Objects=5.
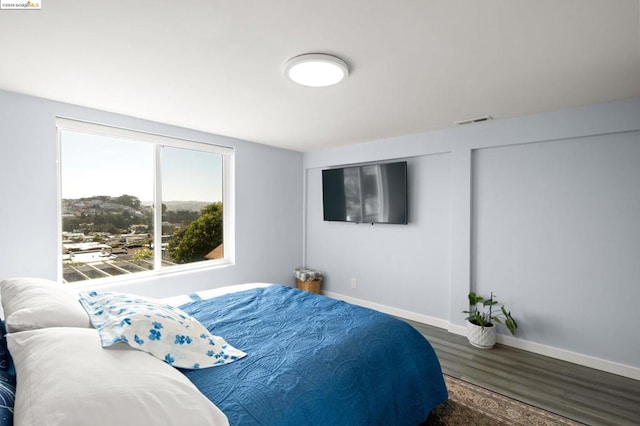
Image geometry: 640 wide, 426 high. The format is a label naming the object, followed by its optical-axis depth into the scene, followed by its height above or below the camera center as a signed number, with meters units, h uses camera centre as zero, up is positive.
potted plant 3.12 -1.17
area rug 2.04 -1.42
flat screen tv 3.92 +0.26
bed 0.87 -0.74
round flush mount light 1.88 +0.94
